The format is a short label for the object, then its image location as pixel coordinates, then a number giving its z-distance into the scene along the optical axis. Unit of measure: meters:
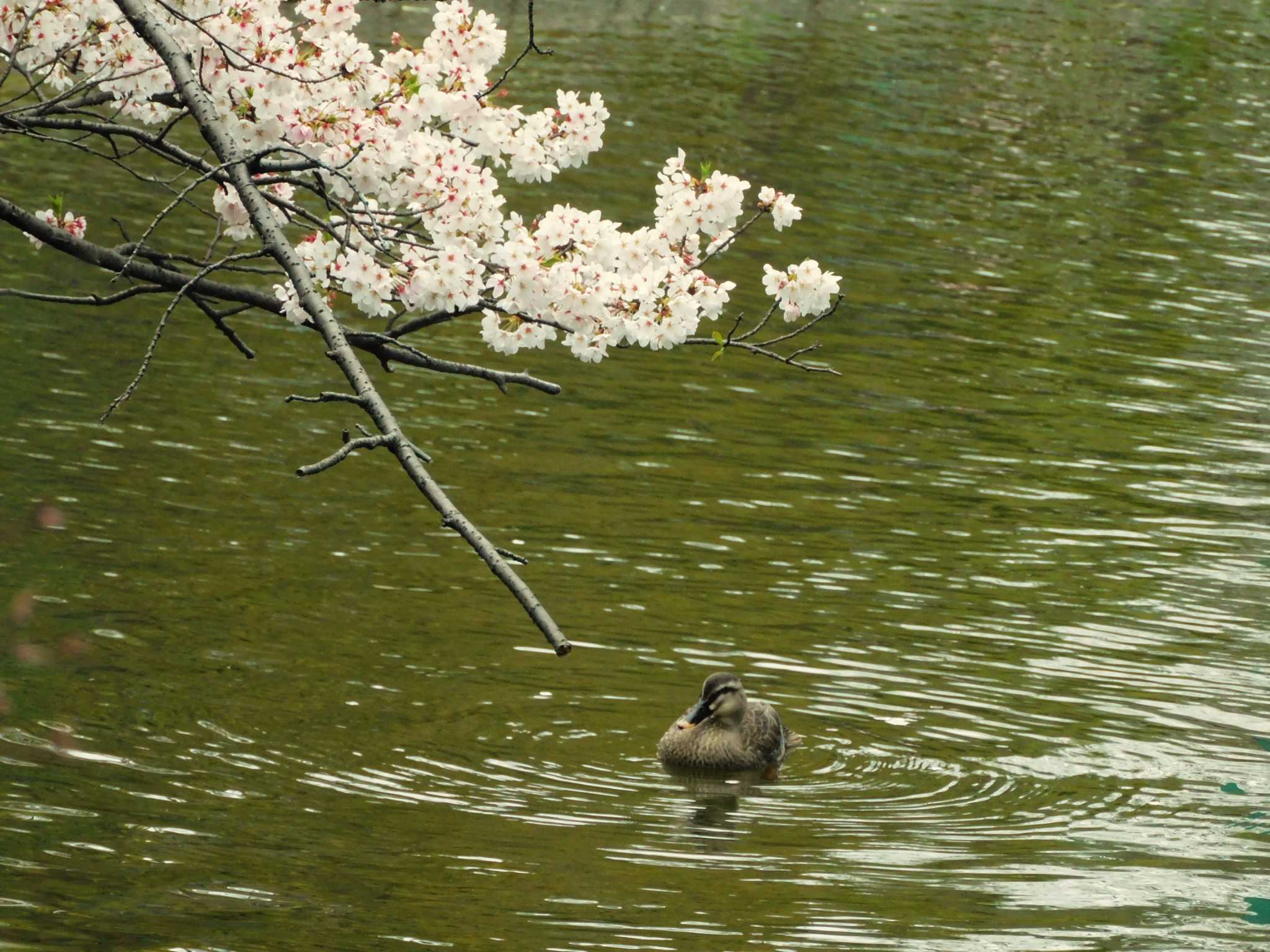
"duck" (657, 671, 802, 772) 31.22
